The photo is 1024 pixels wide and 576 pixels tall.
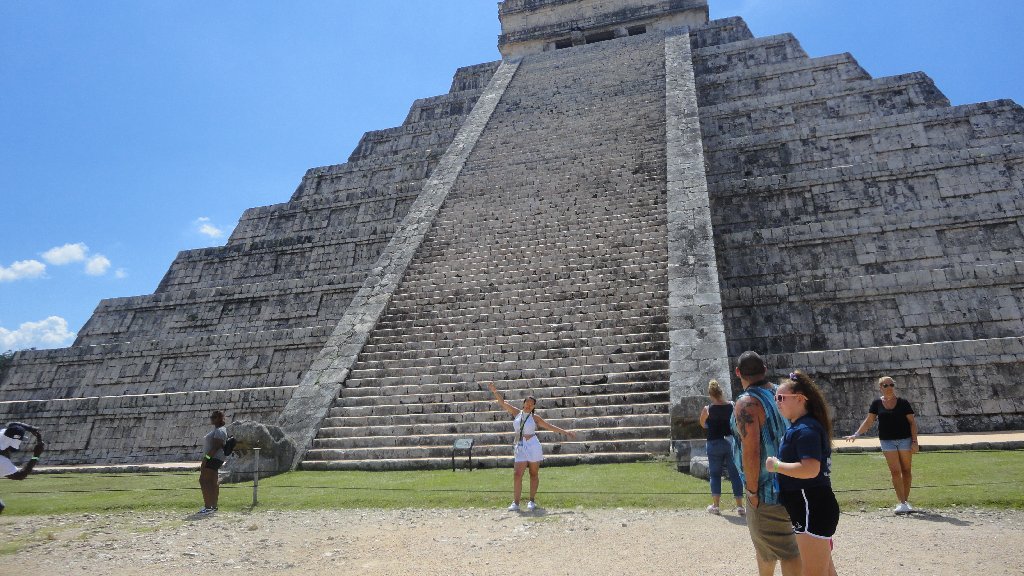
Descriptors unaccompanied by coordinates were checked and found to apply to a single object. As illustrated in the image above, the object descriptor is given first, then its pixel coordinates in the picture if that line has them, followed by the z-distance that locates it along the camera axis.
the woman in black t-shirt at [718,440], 5.46
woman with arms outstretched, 5.77
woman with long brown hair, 2.73
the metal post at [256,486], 6.53
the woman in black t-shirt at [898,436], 5.21
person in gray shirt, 6.48
